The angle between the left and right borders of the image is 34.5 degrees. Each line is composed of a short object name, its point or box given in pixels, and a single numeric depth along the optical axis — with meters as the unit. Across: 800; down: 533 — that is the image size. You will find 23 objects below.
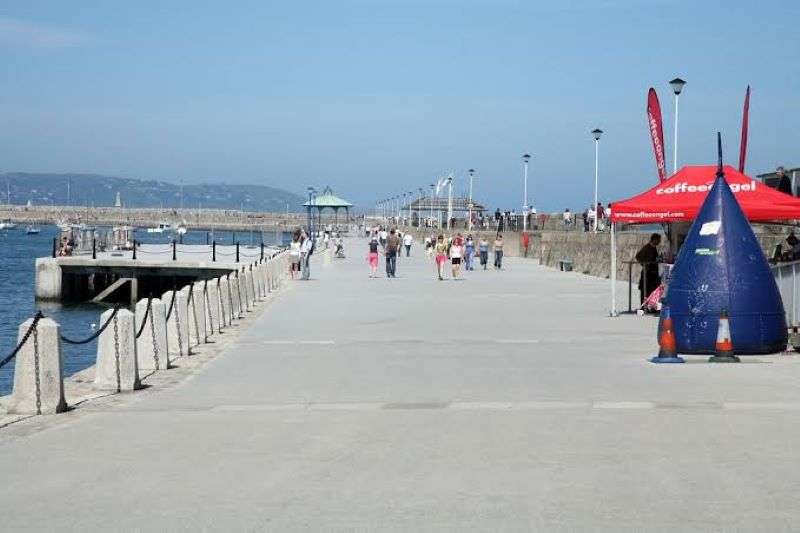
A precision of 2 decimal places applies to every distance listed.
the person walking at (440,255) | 41.97
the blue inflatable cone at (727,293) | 17.66
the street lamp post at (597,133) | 64.56
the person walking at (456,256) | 42.97
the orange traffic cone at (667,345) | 16.88
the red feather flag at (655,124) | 27.52
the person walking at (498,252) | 52.50
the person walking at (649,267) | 26.54
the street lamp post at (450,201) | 111.56
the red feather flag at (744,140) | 25.42
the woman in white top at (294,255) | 42.89
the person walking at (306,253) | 41.44
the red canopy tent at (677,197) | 22.47
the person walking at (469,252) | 52.59
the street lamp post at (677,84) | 36.81
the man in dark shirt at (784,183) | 25.84
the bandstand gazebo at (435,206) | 136.00
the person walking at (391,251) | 42.69
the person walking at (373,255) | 44.78
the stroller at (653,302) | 25.91
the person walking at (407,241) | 71.19
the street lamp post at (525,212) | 83.21
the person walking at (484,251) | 53.94
